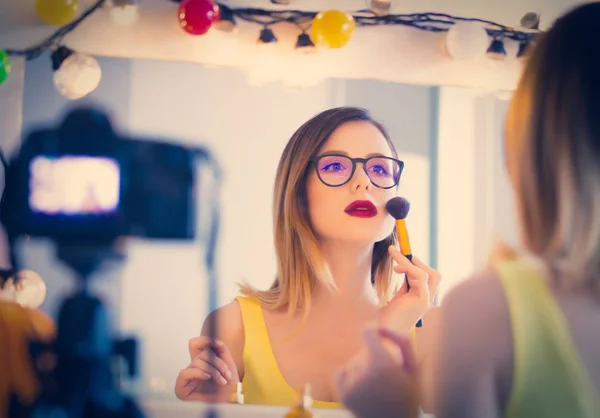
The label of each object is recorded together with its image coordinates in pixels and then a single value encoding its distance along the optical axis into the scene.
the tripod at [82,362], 0.99
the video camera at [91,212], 0.99
